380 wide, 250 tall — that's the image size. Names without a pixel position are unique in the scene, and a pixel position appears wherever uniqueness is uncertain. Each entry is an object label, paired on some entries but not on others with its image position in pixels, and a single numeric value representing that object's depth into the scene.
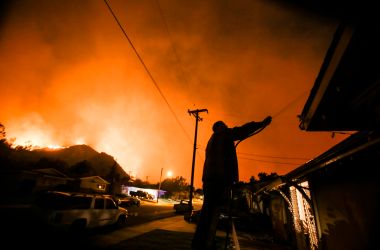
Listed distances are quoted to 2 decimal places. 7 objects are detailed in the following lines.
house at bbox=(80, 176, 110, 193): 43.00
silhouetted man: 2.38
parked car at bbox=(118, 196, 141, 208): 29.47
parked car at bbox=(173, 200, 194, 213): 30.17
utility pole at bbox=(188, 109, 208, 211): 22.40
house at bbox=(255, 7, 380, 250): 3.15
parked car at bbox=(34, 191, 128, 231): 8.68
